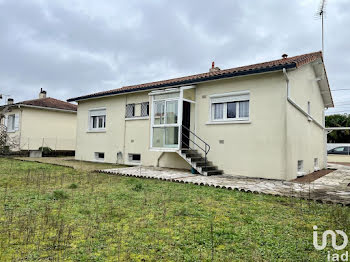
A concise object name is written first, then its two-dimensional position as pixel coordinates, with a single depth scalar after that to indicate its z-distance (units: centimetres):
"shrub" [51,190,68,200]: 567
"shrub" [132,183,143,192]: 683
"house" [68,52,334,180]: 966
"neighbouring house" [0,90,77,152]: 2102
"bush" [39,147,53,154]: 2025
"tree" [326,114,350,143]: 3731
